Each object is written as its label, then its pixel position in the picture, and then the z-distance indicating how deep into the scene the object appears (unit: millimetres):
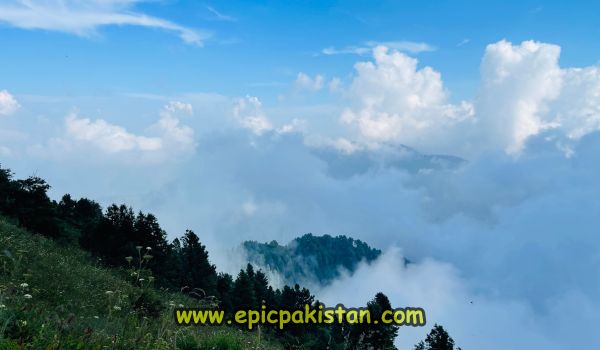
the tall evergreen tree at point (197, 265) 57781
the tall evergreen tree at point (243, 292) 50500
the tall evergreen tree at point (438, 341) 43750
